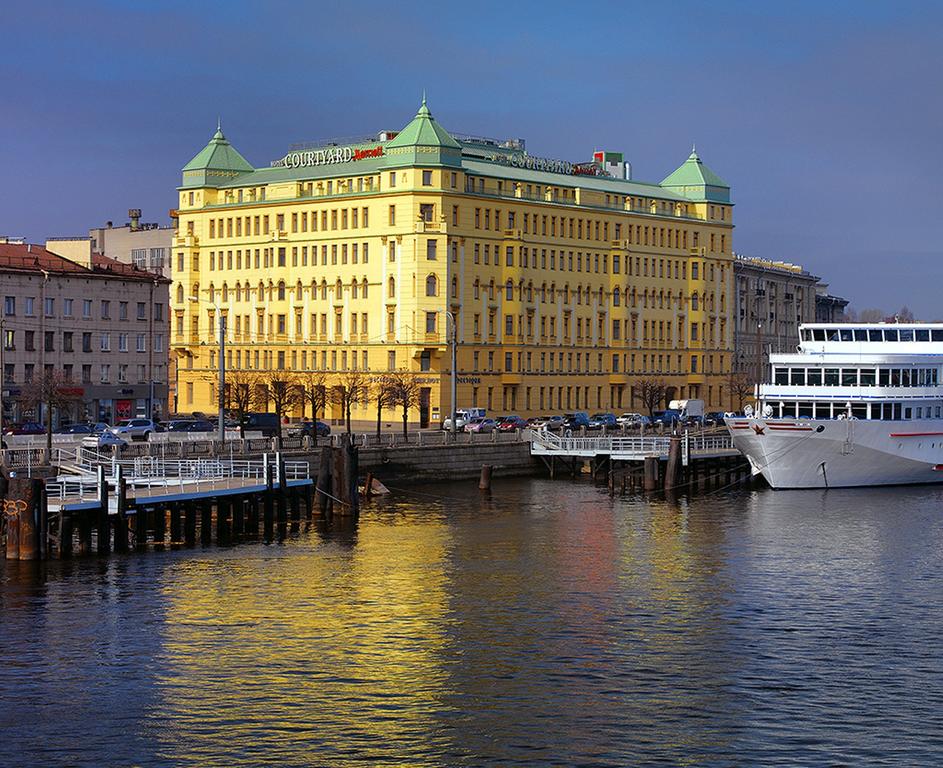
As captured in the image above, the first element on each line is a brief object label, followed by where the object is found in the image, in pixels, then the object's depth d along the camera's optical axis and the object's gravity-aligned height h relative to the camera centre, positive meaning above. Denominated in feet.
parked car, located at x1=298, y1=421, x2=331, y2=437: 384.82 +1.91
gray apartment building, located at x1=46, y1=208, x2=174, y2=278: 460.96 +46.69
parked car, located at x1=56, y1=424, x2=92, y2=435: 369.22 +1.72
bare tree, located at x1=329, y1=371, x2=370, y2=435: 467.11 +12.52
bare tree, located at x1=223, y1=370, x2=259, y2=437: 451.94 +12.08
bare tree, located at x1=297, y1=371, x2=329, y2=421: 461.04 +12.29
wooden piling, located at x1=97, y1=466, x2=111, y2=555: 239.50 -10.61
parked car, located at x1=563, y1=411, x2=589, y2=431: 456.86 +4.64
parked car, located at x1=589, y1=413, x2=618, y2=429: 460.96 +4.52
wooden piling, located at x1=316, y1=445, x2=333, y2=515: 296.30 -6.81
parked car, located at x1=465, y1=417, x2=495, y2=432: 435.94 +3.06
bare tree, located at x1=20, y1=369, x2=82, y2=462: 382.05 +9.98
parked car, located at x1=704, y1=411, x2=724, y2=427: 494.01 +5.55
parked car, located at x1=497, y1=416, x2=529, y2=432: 434.30 +3.34
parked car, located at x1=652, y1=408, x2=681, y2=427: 488.85 +5.88
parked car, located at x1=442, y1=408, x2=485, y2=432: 453.99 +5.50
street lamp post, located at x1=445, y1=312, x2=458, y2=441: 396.98 +2.77
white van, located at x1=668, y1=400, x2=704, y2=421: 536.75 +8.57
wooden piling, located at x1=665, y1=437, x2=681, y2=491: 360.28 -4.90
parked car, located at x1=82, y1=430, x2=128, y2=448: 310.41 -0.41
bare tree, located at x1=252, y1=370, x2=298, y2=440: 455.63 +11.73
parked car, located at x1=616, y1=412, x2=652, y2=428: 466.17 +4.90
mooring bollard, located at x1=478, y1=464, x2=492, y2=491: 353.10 -7.66
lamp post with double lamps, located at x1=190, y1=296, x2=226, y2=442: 342.38 +8.66
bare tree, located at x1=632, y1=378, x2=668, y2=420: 532.73 +13.42
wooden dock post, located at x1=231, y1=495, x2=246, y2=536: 268.82 -11.18
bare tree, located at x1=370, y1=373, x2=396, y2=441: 454.77 +11.80
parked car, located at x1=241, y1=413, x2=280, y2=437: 402.72 +3.30
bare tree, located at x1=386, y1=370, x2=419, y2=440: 454.81 +12.00
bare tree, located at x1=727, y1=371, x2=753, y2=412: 614.17 +16.73
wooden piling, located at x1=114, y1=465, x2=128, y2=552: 242.99 -10.87
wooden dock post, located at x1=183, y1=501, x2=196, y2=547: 258.78 -11.73
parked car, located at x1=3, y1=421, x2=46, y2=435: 378.34 +1.77
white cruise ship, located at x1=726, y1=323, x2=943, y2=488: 345.31 +3.82
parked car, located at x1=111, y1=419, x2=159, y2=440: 373.40 +1.79
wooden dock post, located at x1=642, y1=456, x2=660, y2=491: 363.02 -6.68
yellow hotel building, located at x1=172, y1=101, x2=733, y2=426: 509.76 +48.62
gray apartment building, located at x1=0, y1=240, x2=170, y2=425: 430.20 +24.89
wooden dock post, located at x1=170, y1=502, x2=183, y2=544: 255.91 -12.37
